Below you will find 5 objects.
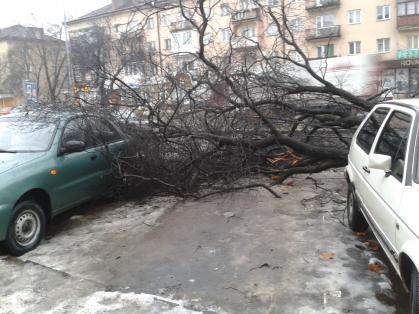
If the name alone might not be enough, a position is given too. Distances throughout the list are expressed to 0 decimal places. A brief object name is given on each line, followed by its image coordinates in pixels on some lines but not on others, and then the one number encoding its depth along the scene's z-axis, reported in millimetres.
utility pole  23688
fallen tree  6797
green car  4762
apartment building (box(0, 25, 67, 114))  32188
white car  2662
